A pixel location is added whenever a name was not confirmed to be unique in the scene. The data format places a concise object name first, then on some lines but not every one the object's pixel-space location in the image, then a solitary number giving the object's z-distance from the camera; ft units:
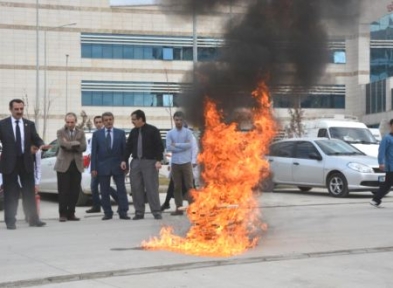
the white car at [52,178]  40.42
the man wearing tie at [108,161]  34.12
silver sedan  47.42
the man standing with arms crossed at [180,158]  34.96
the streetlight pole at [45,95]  149.38
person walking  38.58
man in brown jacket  33.50
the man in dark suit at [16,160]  30.17
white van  62.21
